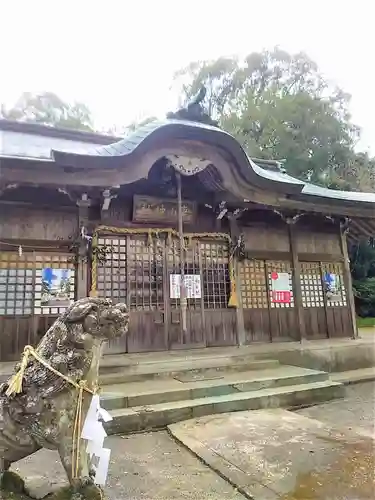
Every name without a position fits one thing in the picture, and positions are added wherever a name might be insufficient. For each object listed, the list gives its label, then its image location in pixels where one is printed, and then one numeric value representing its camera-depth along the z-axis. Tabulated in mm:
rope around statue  2062
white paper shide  2100
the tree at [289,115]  21594
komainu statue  2090
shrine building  6383
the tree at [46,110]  23406
